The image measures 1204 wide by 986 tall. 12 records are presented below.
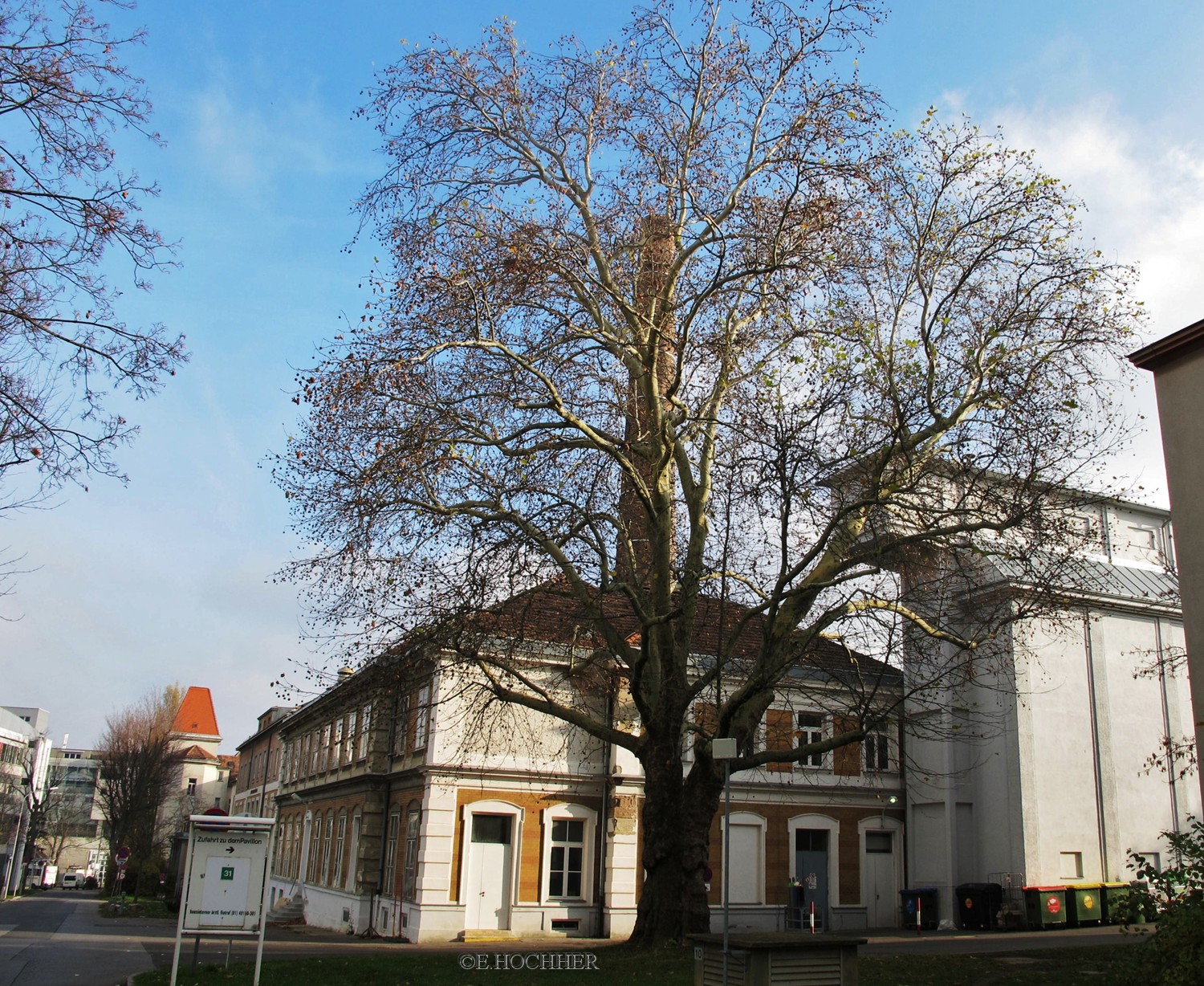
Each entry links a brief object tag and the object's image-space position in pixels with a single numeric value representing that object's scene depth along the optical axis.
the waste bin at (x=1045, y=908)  27.39
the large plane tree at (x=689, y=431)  15.83
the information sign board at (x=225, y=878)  12.74
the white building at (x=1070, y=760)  29.17
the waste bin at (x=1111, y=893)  27.81
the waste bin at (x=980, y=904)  28.53
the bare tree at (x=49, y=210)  8.81
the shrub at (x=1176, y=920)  11.28
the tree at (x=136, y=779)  69.12
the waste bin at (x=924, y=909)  30.44
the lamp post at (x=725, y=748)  11.90
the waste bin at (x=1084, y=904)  27.69
